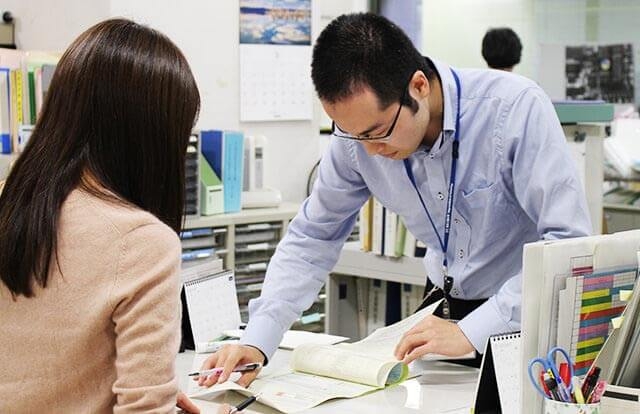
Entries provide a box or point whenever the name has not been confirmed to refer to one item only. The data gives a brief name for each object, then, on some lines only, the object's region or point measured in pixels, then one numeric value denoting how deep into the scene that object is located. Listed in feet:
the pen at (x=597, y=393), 6.59
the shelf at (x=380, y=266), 13.68
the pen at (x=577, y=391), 6.59
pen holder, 6.55
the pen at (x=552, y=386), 6.64
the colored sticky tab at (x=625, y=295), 6.83
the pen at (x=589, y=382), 6.68
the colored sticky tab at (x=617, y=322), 6.68
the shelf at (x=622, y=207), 18.44
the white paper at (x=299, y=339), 9.57
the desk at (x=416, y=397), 8.05
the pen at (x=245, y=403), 7.98
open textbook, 8.23
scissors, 6.64
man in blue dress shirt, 8.45
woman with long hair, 6.37
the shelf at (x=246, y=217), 14.39
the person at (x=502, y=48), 20.03
